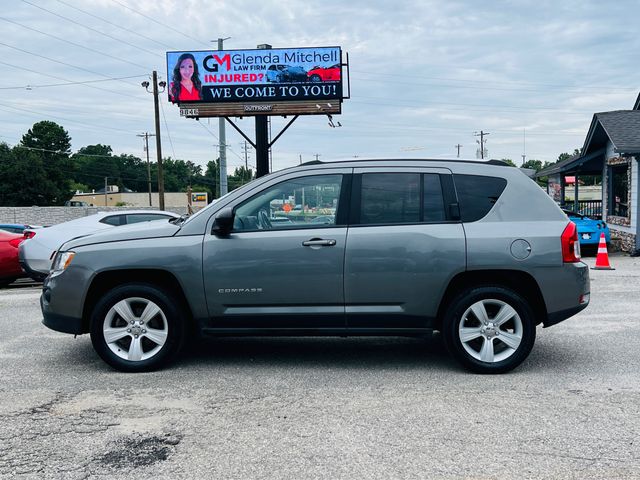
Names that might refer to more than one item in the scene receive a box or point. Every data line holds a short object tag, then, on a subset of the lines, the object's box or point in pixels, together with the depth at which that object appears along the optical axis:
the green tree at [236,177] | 147.26
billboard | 26.30
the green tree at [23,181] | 82.25
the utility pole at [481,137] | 93.67
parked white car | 11.59
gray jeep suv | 5.45
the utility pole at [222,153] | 34.84
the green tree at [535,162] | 130.54
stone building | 18.05
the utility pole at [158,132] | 38.03
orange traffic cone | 13.60
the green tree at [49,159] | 85.00
